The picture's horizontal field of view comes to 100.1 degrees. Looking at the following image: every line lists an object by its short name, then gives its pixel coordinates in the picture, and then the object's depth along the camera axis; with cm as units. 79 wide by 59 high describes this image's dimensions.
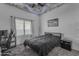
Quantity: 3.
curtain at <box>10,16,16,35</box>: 241
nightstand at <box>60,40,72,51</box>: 301
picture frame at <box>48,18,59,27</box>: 290
